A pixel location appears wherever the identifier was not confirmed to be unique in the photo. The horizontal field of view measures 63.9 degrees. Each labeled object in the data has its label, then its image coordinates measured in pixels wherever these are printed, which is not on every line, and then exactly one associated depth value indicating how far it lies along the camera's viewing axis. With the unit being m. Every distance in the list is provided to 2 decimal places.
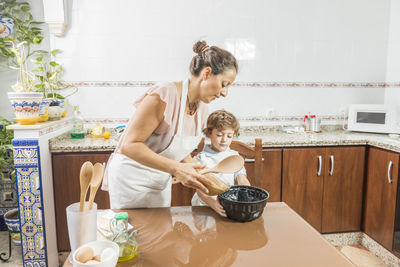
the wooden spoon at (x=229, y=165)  0.98
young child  1.64
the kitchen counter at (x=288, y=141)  2.14
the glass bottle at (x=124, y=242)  0.80
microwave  2.53
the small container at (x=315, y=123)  2.79
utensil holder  0.77
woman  1.11
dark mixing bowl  1.00
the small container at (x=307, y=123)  2.83
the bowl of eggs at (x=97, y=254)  0.67
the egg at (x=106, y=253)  0.70
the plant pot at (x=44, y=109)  2.12
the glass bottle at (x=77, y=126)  2.42
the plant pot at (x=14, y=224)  2.26
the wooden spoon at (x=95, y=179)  0.78
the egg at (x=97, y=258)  0.69
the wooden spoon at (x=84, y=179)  0.76
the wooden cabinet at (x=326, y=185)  2.37
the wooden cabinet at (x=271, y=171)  2.32
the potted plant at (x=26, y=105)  1.90
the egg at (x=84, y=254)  0.68
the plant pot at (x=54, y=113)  2.28
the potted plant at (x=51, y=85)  2.27
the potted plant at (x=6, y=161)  2.31
